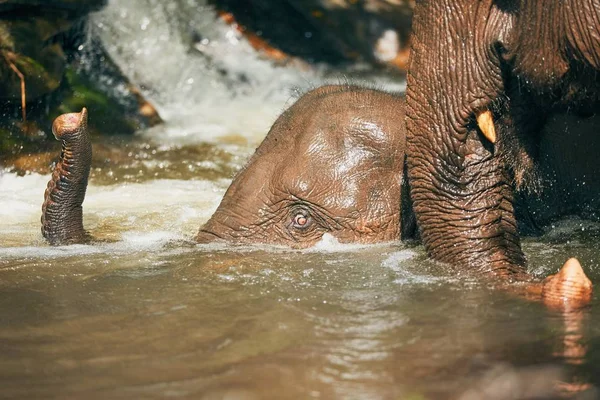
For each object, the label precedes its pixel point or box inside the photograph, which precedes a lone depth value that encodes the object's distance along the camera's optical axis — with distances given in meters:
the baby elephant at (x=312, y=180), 13.84
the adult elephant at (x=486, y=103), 10.80
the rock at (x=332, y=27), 27.89
